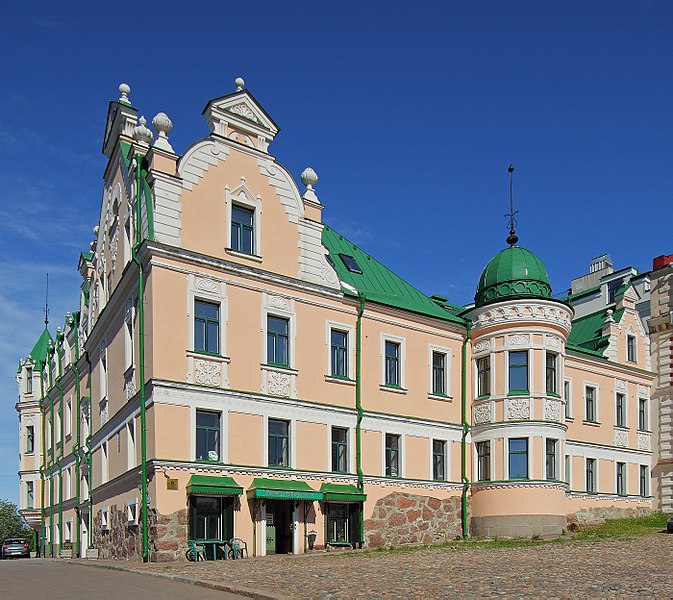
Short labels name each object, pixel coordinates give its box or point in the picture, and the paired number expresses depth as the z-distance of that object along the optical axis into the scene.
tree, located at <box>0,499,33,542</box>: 84.75
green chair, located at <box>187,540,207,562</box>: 23.30
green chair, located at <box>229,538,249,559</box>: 24.15
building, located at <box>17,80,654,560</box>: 24.92
